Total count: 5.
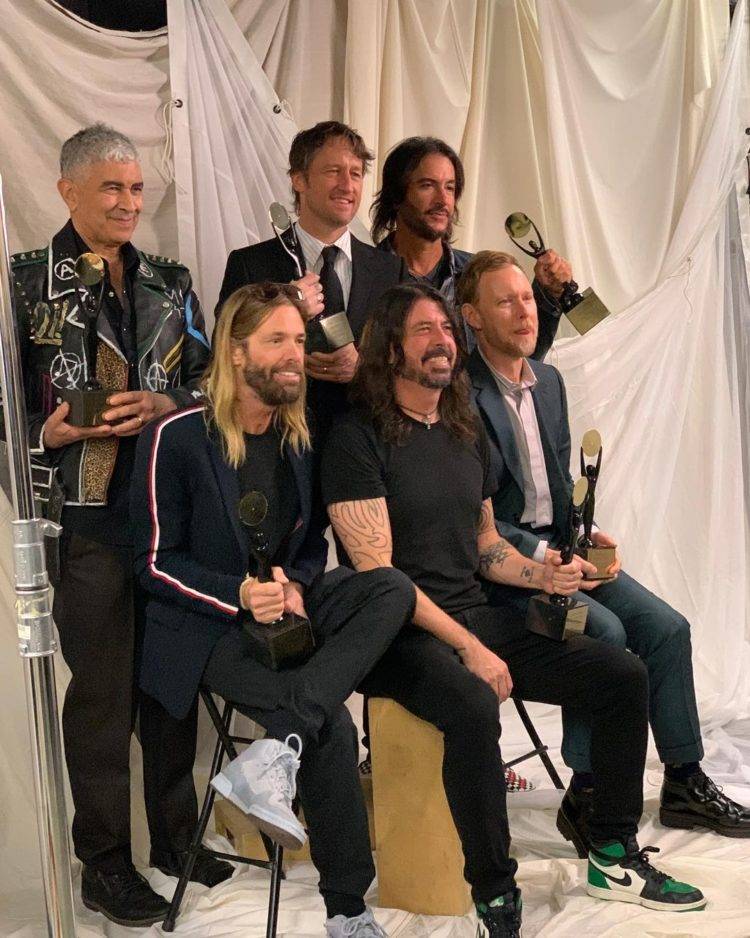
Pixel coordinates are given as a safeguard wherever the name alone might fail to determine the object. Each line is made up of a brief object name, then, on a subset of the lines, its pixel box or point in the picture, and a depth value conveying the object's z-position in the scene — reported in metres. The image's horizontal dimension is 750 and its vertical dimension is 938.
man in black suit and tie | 2.80
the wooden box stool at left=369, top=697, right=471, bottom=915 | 2.44
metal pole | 1.62
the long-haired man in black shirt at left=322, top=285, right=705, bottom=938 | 2.44
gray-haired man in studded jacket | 2.47
